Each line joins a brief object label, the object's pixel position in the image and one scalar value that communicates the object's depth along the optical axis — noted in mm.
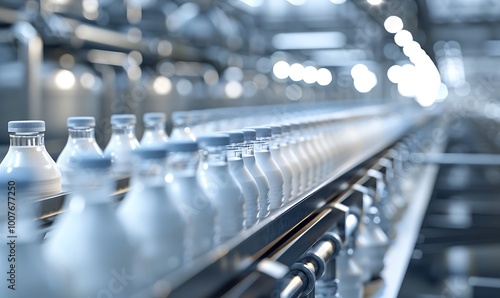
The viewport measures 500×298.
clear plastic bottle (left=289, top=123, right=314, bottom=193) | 1244
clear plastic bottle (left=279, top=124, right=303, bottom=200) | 1158
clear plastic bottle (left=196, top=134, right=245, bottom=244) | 794
